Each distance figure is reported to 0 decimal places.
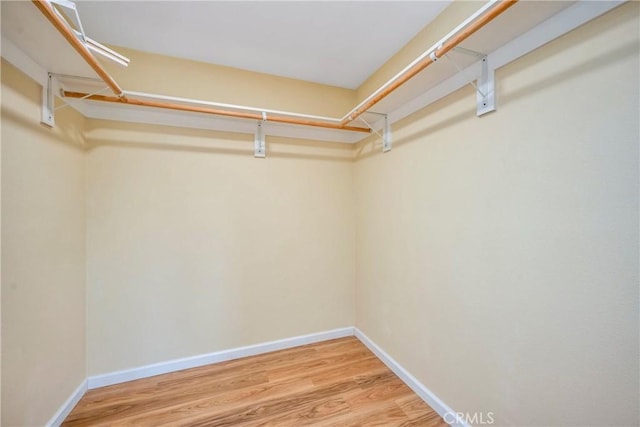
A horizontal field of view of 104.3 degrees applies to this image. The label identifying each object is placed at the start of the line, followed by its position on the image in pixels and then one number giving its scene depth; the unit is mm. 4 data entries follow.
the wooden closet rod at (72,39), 880
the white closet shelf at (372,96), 965
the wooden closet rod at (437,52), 931
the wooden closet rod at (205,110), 1556
